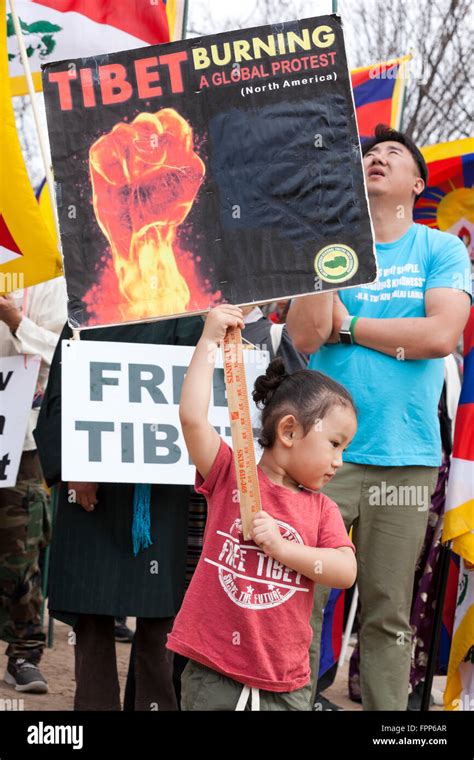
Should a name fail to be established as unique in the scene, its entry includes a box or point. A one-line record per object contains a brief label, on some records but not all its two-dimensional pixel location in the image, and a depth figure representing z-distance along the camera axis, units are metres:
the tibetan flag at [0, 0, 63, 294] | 4.72
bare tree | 11.09
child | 2.93
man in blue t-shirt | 4.03
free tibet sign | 3.95
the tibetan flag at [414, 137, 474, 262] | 5.36
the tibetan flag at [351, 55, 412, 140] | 7.80
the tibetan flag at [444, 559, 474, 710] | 4.60
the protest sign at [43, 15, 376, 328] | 3.28
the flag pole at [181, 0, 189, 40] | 5.64
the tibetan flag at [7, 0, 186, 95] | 5.62
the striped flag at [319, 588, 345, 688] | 5.16
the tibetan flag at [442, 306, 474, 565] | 4.38
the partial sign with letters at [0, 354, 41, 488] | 5.27
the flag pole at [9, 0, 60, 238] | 4.28
